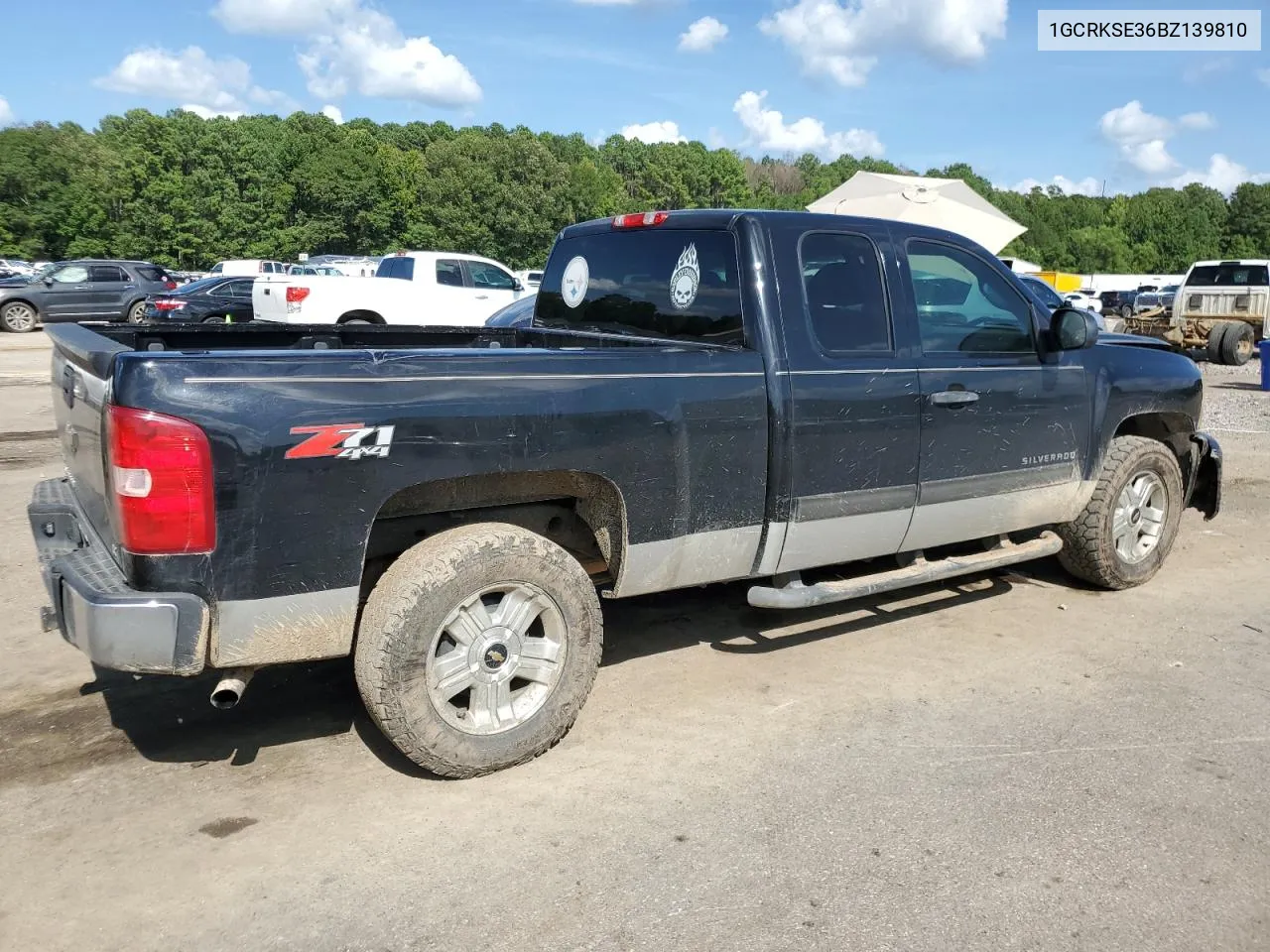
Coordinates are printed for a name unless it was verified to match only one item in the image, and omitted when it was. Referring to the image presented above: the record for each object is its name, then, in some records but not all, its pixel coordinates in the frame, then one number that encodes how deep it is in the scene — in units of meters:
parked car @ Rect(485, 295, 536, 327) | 10.61
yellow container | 53.86
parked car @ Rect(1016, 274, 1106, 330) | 11.26
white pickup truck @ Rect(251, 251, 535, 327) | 15.79
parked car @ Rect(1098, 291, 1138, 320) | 50.72
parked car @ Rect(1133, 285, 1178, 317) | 36.00
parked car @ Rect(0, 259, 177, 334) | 24.27
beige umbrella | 15.89
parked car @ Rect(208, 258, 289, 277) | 40.38
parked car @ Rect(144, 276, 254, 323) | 19.84
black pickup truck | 3.02
